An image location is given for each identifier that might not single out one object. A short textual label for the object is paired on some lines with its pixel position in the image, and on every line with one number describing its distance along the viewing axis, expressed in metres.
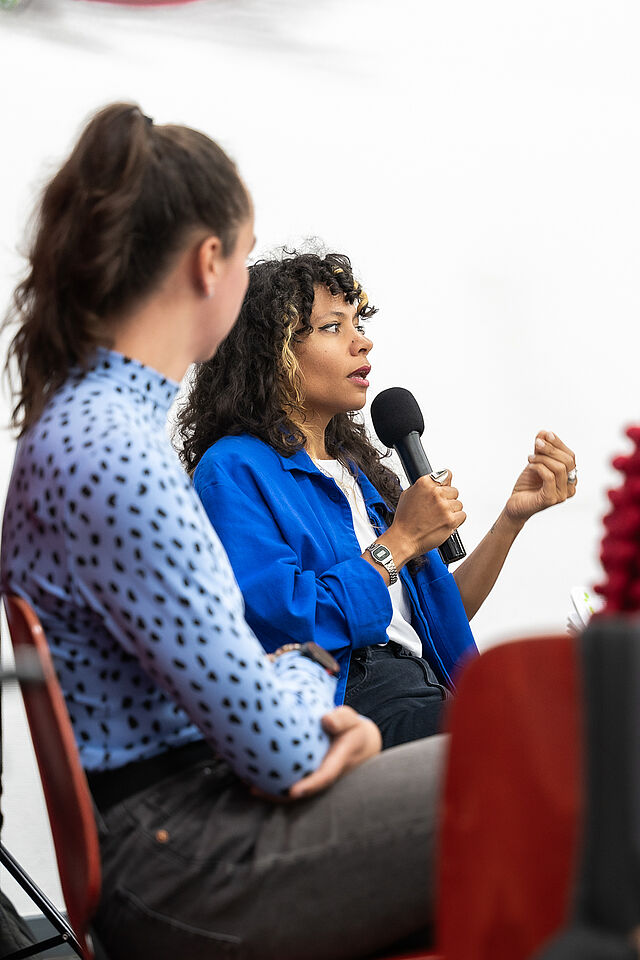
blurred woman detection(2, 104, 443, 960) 2.20
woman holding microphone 2.83
